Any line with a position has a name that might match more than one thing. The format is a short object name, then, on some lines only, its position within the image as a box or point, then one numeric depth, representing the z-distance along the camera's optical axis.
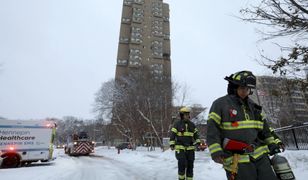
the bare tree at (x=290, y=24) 6.77
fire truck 26.05
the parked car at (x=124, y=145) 42.73
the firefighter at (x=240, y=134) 3.06
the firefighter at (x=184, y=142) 6.61
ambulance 13.58
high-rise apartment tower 77.75
